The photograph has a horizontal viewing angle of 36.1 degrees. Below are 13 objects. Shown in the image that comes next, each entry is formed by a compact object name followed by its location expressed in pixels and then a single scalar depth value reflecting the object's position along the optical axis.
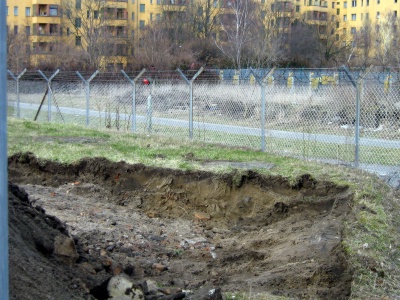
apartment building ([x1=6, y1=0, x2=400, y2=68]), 46.47
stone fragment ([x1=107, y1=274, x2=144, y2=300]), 5.10
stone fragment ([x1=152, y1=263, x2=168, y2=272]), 6.59
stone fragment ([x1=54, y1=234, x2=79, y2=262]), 5.38
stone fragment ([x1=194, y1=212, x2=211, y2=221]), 9.32
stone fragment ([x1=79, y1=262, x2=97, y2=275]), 5.43
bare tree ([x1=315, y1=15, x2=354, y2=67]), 45.84
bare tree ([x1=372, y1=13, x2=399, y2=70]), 31.79
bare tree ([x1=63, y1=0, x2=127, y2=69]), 43.47
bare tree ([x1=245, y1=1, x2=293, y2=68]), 37.99
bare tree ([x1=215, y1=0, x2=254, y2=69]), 40.22
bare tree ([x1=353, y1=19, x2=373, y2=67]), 44.32
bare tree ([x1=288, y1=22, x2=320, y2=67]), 46.09
